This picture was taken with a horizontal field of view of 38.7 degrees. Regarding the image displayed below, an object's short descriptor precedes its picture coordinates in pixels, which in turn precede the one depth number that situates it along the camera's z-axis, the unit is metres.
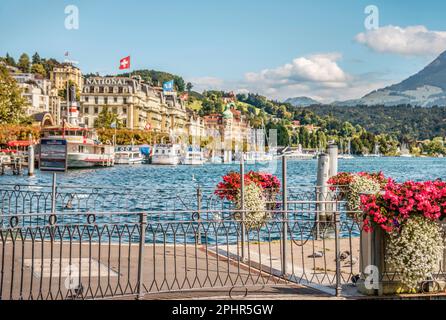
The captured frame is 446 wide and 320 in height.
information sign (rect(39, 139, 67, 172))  78.19
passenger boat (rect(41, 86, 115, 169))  92.88
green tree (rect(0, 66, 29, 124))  101.19
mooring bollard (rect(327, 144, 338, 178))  18.56
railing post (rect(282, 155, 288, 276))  10.14
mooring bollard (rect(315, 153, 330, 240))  17.59
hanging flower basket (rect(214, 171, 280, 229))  13.62
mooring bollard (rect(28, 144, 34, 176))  69.04
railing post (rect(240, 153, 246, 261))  11.73
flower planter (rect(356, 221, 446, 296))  8.81
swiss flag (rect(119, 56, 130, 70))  117.09
